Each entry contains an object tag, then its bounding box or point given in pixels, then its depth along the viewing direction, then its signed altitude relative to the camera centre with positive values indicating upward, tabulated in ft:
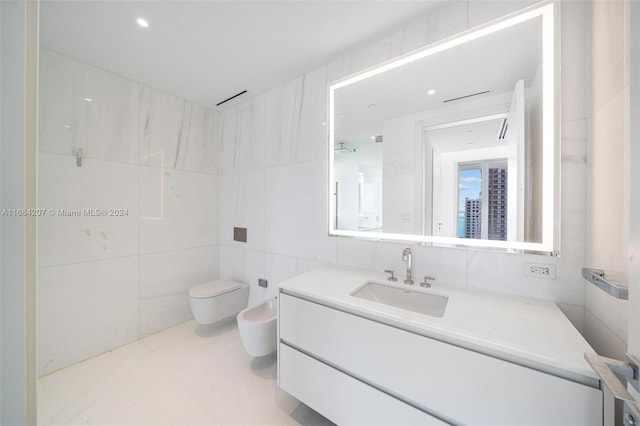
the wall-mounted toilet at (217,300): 7.00 -2.78
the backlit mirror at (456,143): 3.79 +1.43
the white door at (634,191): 1.55 +0.16
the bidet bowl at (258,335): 5.43 -2.96
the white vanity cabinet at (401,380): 2.39 -2.15
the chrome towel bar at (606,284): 1.75 -0.58
